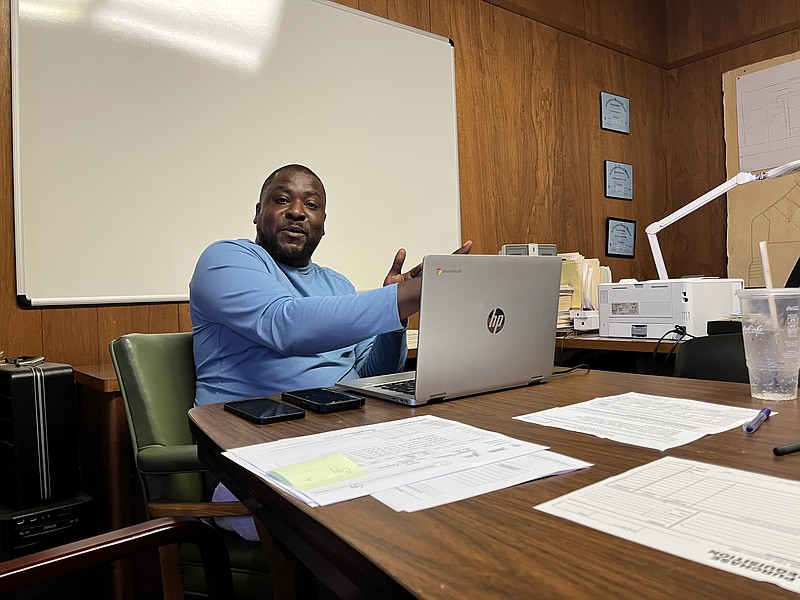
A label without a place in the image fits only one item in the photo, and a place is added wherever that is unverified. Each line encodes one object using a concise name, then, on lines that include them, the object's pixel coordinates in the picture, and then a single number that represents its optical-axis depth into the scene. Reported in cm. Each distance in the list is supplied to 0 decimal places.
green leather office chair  118
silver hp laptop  110
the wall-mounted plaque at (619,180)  396
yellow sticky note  68
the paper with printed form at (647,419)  84
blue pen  84
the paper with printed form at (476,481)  62
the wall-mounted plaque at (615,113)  394
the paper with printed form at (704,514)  47
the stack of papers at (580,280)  310
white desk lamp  194
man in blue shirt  120
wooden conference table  44
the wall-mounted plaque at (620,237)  395
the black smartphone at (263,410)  99
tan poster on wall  363
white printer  246
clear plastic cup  103
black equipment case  159
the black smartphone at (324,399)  106
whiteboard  200
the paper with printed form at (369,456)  67
